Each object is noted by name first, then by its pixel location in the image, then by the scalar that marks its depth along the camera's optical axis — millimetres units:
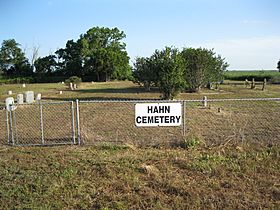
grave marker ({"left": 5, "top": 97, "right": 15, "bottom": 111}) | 8634
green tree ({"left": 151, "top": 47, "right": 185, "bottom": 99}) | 21781
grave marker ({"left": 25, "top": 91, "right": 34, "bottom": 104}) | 21203
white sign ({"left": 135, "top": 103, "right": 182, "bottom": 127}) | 7398
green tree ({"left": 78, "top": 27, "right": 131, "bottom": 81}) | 65938
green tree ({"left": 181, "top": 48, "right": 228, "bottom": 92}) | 29375
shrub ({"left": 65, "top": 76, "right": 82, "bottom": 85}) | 44956
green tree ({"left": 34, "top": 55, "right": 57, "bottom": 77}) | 79000
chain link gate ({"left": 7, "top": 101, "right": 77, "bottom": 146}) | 8634
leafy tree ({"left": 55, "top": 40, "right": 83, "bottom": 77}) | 72375
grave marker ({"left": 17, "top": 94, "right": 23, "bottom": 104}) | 18525
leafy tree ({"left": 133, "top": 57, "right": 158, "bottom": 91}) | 27628
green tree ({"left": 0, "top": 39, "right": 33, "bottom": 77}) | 81800
